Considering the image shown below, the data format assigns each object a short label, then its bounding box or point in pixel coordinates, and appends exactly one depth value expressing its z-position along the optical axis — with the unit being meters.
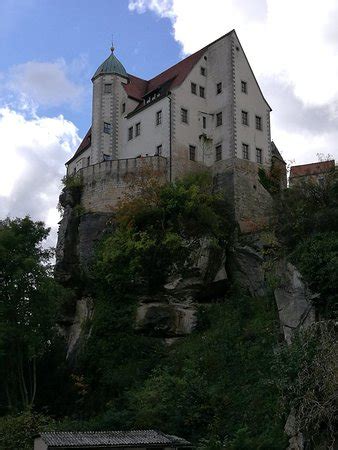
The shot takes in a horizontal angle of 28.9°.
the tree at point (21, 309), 38.44
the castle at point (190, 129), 47.56
